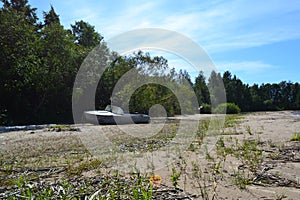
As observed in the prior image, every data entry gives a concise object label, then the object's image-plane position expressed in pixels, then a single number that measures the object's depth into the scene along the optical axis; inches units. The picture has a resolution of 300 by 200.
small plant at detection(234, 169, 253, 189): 95.5
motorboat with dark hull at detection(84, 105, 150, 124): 447.5
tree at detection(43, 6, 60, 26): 928.9
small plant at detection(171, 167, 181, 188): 89.4
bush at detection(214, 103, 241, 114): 949.1
